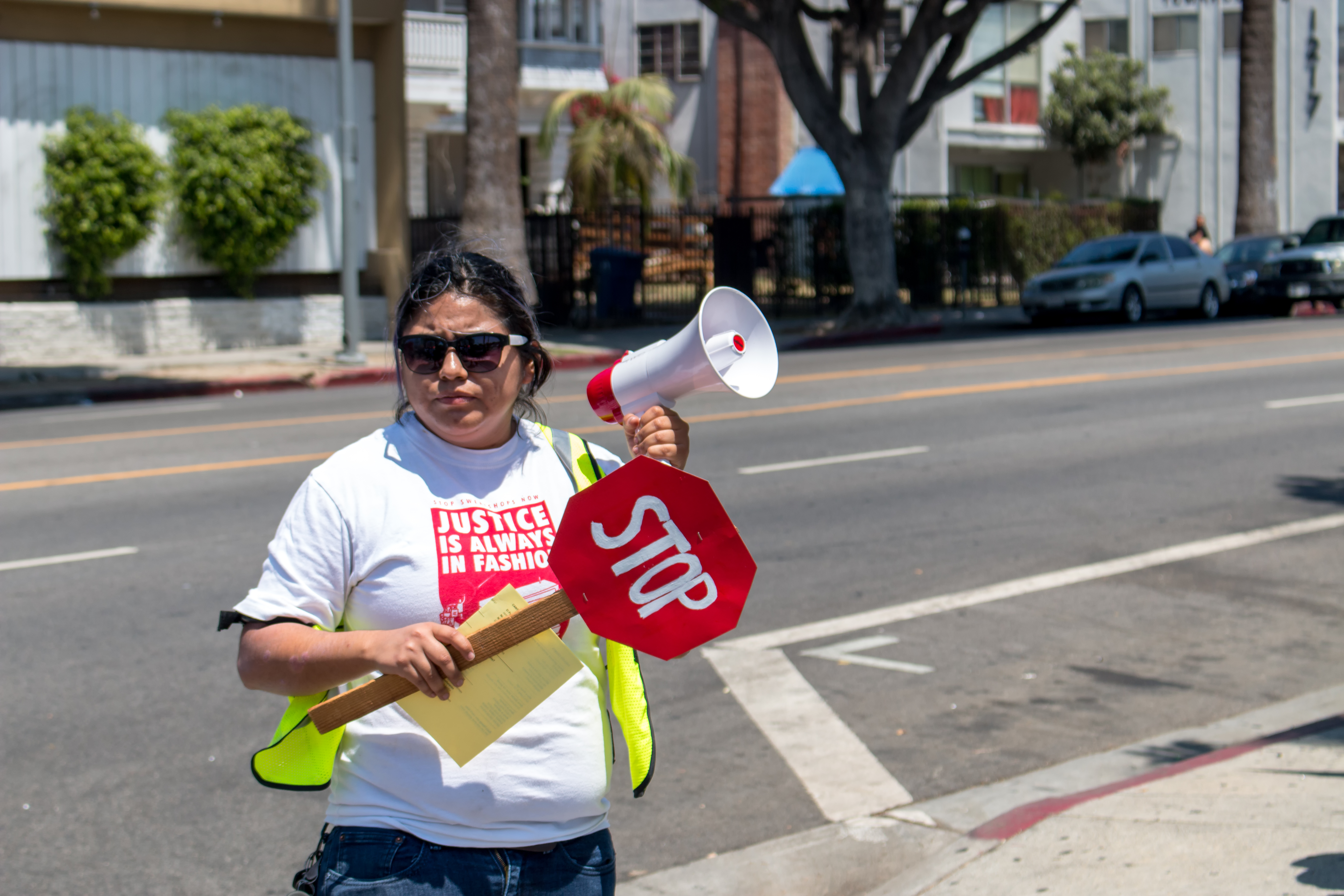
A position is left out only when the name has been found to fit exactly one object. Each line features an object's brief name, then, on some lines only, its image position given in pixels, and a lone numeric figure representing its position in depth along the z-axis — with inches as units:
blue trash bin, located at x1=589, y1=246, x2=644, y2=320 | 992.9
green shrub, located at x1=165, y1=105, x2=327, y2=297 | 836.0
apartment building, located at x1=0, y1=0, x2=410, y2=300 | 800.3
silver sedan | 962.7
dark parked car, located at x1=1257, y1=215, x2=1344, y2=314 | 1051.3
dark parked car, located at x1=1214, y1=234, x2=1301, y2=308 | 1087.0
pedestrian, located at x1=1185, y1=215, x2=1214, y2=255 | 1221.1
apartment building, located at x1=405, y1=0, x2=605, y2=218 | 1213.1
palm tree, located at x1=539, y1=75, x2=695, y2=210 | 1317.7
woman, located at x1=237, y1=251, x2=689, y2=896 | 93.1
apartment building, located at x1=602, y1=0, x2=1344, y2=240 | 1584.6
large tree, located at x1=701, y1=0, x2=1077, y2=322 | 920.3
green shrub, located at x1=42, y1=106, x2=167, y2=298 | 801.6
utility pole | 756.0
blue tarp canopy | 1369.3
